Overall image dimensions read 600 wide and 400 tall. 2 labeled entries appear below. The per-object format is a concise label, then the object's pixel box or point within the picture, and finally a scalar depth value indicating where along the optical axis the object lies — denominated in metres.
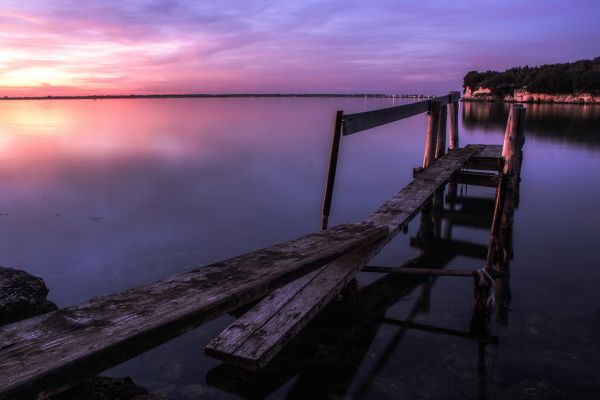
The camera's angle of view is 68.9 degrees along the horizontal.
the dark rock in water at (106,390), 3.82
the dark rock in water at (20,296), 5.02
